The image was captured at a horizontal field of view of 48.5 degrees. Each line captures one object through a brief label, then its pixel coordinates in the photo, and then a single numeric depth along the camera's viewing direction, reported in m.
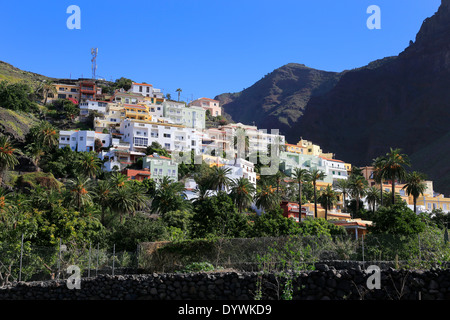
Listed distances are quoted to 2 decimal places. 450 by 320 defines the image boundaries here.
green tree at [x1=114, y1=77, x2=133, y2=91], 144.00
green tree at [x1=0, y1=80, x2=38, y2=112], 104.44
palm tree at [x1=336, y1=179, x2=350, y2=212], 89.31
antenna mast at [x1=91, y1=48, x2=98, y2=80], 145.31
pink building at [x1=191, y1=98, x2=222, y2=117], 150.88
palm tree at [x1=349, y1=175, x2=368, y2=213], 82.38
